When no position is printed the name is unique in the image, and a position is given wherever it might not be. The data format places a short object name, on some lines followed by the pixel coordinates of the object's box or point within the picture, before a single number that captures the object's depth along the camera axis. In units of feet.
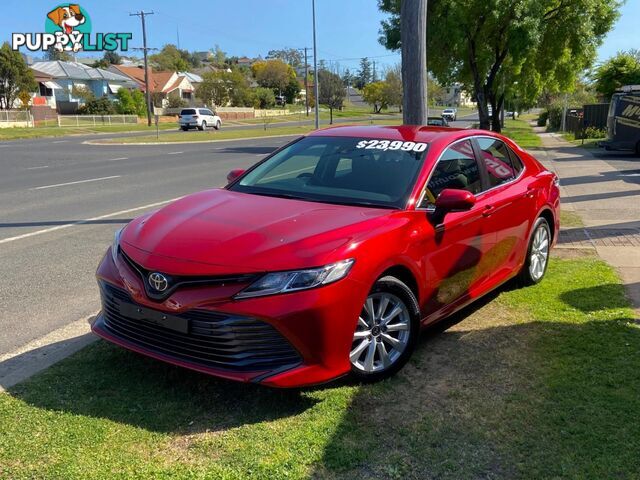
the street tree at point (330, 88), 262.06
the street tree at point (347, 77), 507.30
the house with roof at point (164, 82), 290.35
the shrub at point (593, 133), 97.35
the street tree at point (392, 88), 316.70
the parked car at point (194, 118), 160.15
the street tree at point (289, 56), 513.45
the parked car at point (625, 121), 67.21
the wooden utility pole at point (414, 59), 26.16
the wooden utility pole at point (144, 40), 187.77
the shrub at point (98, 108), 225.15
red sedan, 10.91
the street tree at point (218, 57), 585.22
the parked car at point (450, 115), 201.05
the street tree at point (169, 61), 442.50
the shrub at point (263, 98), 305.53
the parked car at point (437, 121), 78.80
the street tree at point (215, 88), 273.54
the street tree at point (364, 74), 610.65
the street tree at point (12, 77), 184.55
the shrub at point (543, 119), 172.18
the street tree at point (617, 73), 109.40
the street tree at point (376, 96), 326.20
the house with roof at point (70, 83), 246.27
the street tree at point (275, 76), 375.04
